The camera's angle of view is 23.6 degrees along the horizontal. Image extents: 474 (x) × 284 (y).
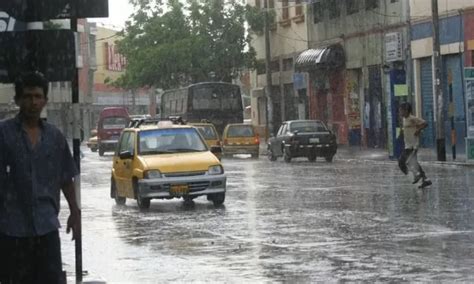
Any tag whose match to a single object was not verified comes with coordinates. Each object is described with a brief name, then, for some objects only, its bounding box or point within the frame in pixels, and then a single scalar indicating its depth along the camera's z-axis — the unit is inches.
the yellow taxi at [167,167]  812.0
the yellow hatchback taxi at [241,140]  1904.5
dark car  1567.4
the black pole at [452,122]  1338.3
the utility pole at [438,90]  1330.0
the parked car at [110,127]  2358.5
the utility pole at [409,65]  1509.6
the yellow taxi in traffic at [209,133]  1684.7
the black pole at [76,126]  412.5
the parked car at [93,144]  2671.3
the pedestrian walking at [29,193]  278.1
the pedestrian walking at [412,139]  901.2
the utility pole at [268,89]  2148.6
